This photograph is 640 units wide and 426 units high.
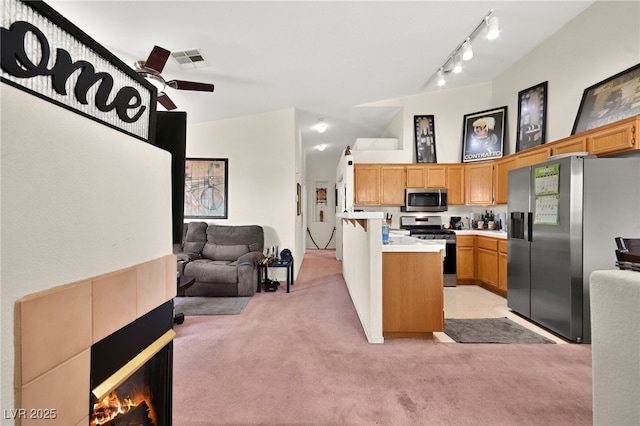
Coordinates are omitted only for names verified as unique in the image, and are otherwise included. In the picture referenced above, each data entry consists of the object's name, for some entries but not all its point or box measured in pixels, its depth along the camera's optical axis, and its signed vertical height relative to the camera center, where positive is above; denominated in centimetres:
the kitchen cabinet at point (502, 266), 395 -72
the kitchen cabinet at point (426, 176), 511 +67
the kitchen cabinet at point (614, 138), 255 +72
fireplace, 75 -47
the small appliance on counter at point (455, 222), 511 -15
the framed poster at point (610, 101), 281 +119
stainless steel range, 457 -29
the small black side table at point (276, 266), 421 -77
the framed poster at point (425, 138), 522 +137
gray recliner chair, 391 -65
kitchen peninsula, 263 -66
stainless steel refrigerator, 252 -9
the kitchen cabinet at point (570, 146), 303 +76
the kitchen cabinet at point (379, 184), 523 +53
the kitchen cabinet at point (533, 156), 356 +76
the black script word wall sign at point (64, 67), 53 +32
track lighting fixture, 308 +207
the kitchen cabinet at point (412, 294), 268 -75
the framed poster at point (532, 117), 397 +139
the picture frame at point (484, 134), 474 +135
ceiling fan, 214 +115
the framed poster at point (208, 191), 479 +37
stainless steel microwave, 507 +24
